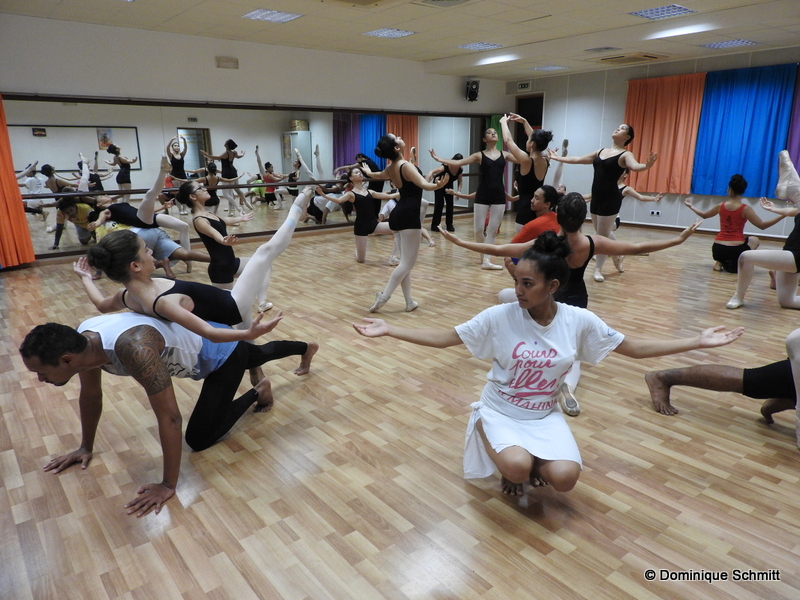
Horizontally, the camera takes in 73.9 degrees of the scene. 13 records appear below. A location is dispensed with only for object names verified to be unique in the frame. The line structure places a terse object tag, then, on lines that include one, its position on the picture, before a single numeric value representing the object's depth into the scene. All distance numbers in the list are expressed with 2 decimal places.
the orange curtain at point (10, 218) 6.30
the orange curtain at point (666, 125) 8.98
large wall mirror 6.85
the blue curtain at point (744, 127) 8.00
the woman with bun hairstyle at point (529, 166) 4.92
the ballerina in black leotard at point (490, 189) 5.88
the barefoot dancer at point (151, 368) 1.90
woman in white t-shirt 1.90
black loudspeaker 10.81
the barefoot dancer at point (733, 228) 5.44
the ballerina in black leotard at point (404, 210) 4.38
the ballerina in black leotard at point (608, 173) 5.07
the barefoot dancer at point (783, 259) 4.12
